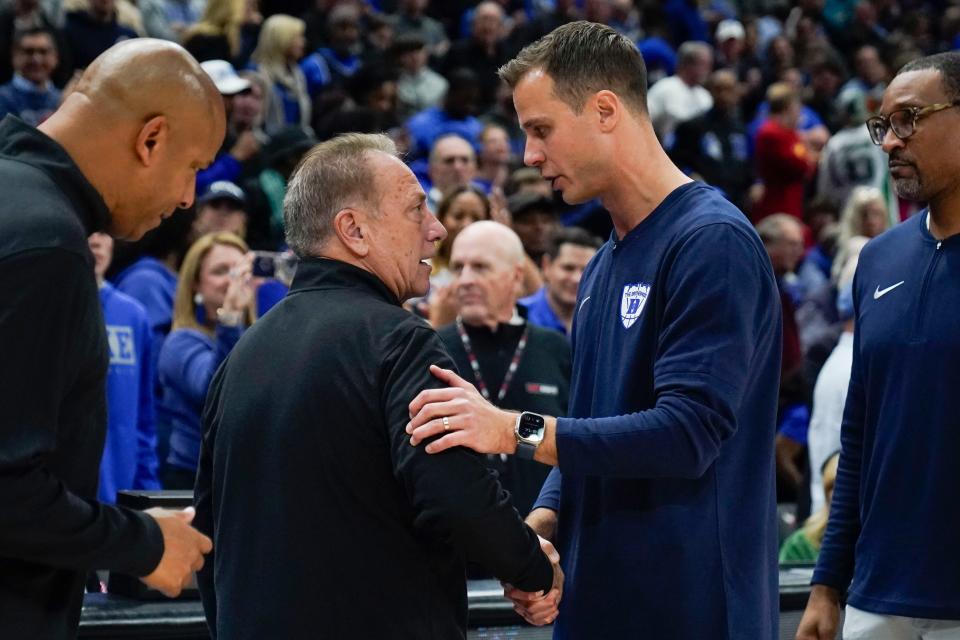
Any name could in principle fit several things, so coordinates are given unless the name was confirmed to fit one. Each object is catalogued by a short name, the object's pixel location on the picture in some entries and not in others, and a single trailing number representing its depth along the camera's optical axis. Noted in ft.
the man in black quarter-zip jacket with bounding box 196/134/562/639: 18.13
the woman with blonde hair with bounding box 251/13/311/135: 70.79
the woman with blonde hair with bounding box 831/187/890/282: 61.00
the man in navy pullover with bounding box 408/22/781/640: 18.62
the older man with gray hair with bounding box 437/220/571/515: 38.34
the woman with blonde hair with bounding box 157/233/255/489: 38.68
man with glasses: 21.81
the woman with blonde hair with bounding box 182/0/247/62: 67.46
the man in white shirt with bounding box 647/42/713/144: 83.71
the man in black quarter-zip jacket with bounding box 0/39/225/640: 15.25
